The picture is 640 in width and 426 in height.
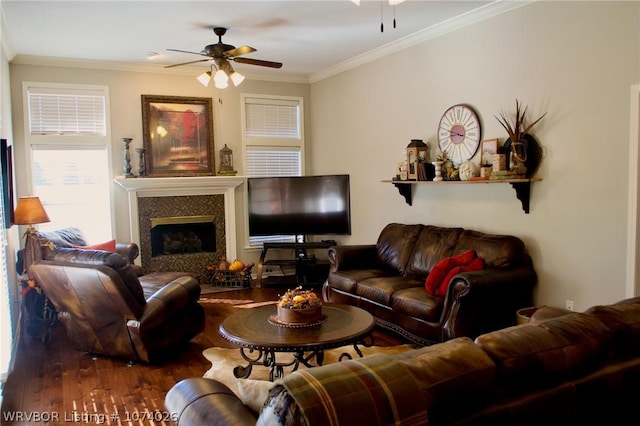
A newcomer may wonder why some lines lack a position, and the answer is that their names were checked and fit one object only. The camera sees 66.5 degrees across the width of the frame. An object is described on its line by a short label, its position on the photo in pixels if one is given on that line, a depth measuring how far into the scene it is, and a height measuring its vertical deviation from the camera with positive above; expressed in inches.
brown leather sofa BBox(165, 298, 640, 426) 48.4 -22.3
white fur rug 142.6 -54.8
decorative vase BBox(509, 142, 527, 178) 159.0 +7.9
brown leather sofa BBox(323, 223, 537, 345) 146.2 -34.6
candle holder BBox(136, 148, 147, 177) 249.1 +14.1
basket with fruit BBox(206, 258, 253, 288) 260.2 -46.0
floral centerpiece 130.3 -32.9
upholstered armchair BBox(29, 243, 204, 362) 142.8 -35.2
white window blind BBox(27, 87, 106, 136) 230.1 +38.8
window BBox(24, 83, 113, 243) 230.7 +18.0
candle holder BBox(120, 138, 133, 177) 243.8 +16.3
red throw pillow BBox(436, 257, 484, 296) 157.5 -28.0
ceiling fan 181.5 +49.2
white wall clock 183.8 +20.1
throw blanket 46.5 -20.6
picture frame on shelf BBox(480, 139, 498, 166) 172.6 +11.9
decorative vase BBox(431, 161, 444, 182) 191.6 +5.4
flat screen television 257.6 -9.6
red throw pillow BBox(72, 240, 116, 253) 205.3 -23.5
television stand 254.3 -40.0
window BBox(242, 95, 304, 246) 277.9 +29.6
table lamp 178.9 -9.8
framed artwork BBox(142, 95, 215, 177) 253.0 +28.9
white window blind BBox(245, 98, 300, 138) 277.9 +40.7
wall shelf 159.3 +0.4
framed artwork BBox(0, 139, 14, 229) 157.8 +3.0
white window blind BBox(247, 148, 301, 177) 279.7 +15.1
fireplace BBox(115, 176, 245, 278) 250.7 -12.8
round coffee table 117.7 -37.1
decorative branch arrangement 161.8 +19.4
